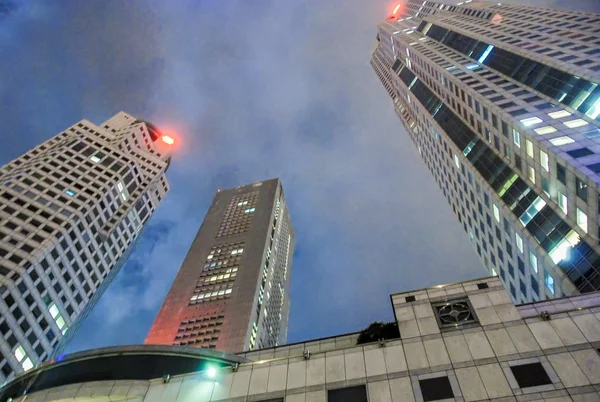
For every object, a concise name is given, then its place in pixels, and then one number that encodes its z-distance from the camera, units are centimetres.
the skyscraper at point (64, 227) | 5956
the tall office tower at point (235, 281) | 9319
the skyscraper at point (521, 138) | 4209
